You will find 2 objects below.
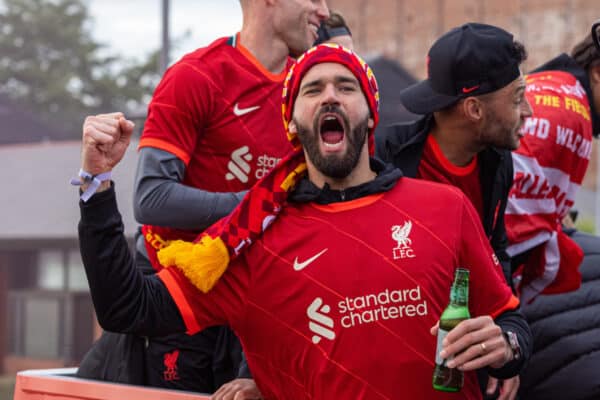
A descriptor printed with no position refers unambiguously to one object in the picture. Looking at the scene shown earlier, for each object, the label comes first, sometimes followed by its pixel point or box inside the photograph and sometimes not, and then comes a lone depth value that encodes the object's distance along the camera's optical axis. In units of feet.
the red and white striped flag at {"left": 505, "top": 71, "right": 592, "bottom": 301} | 14.85
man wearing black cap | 13.17
